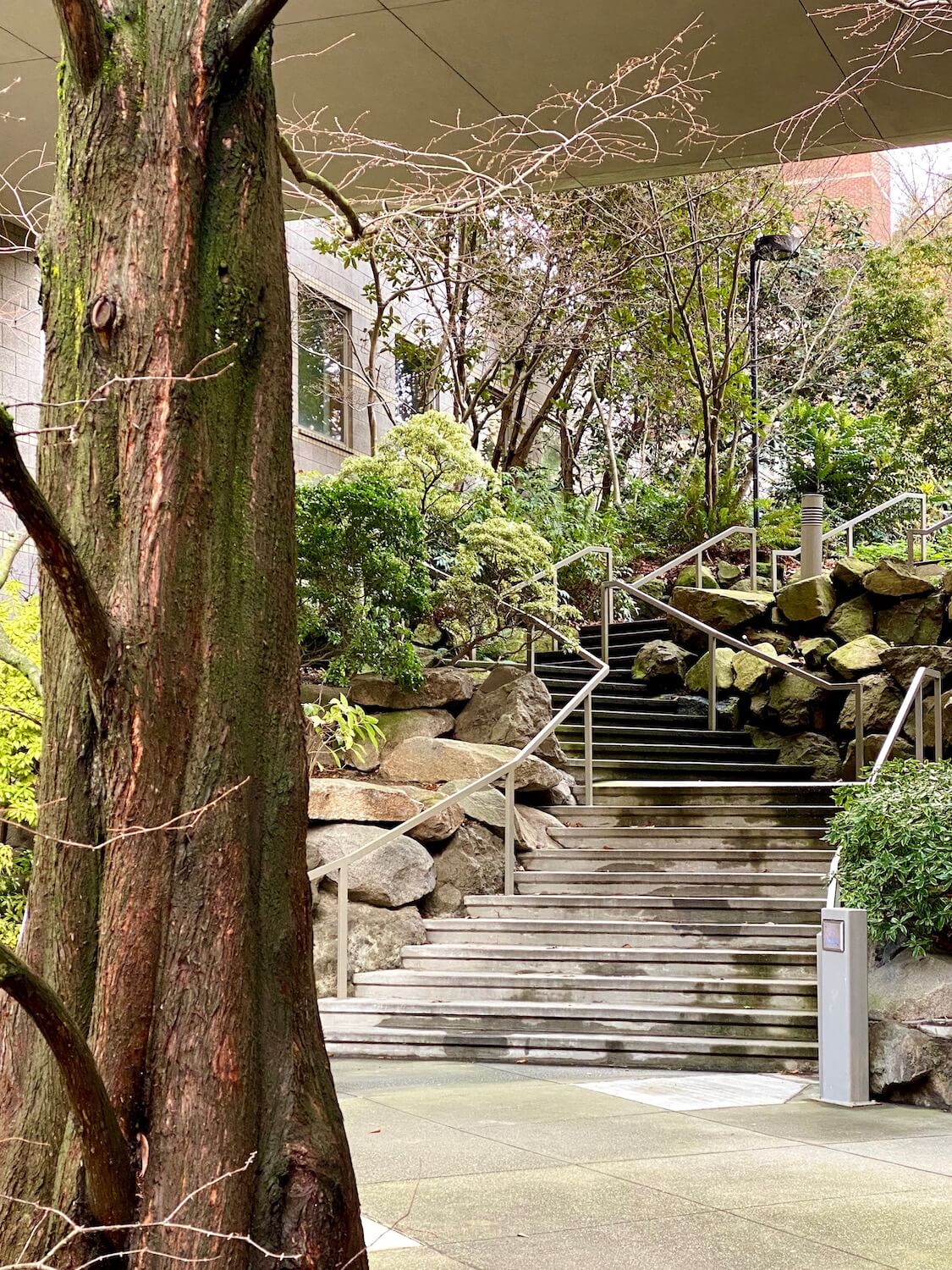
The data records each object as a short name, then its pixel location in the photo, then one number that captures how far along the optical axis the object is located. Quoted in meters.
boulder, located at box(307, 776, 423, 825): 10.30
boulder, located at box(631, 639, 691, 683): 16.58
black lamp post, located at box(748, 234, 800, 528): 17.91
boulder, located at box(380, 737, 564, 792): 11.69
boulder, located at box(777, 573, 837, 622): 16.45
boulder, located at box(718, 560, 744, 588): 19.25
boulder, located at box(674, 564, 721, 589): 19.11
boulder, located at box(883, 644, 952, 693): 14.30
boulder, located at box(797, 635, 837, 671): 16.00
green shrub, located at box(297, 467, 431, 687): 11.95
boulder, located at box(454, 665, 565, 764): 12.51
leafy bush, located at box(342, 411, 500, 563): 13.17
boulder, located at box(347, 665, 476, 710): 12.45
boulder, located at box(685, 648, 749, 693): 16.17
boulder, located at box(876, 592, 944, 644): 15.66
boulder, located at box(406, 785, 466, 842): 10.69
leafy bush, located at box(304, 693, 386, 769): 8.09
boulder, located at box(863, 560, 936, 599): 15.77
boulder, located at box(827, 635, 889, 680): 15.11
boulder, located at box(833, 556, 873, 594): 16.34
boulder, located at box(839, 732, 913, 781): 13.98
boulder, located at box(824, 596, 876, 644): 16.20
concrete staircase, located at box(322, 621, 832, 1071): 8.32
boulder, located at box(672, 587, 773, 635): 17.00
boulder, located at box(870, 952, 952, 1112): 6.78
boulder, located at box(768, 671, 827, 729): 15.28
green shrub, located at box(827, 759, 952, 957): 7.04
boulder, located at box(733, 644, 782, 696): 15.72
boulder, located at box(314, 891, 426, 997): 9.66
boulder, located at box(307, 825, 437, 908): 10.00
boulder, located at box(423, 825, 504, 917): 10.70
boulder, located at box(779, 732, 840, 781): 14.78
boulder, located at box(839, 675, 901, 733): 14.52
